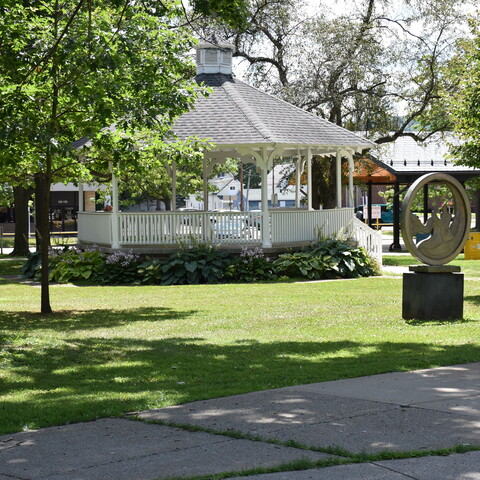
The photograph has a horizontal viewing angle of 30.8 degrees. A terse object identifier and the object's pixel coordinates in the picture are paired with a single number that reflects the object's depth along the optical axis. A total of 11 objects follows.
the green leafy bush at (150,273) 22.98
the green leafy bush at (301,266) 23.42
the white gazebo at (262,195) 24.31
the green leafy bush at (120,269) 23.19
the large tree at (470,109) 16.98
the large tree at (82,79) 13.02
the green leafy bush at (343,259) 23.70
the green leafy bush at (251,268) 23.19
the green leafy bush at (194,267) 22.83
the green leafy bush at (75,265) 23.48
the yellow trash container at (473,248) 30.19
